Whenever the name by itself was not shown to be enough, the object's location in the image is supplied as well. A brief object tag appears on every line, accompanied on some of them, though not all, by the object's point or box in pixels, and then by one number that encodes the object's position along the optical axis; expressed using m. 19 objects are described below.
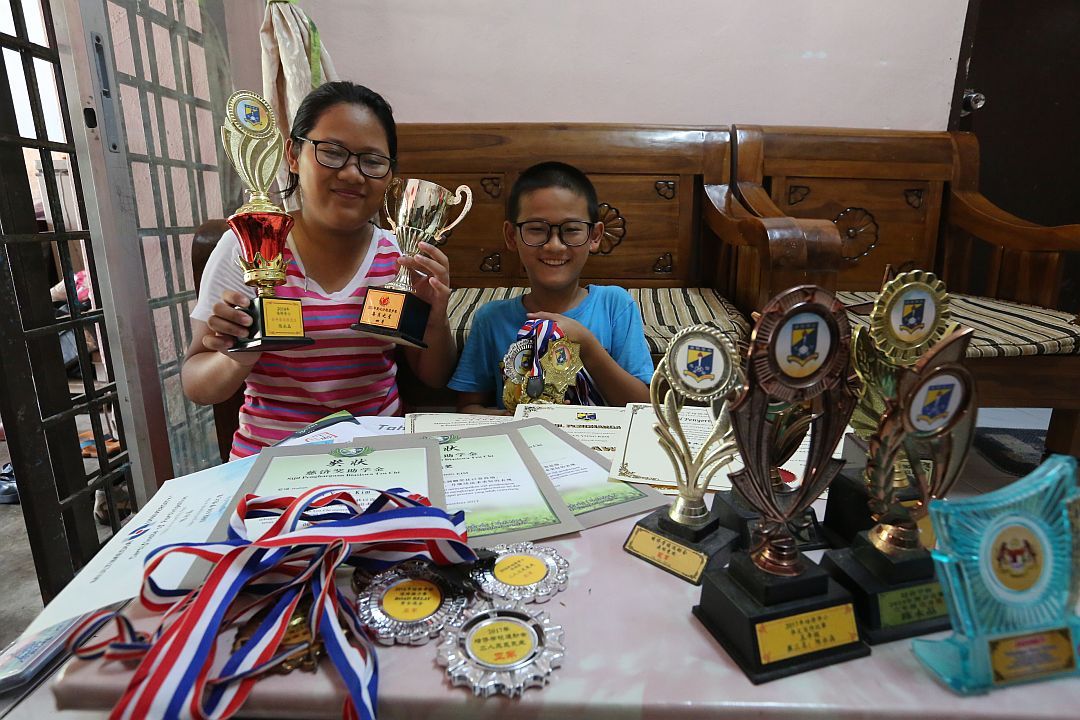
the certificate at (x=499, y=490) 0.57
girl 0.96
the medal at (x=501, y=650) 0.39
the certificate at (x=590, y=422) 0.79
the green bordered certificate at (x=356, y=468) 0.64
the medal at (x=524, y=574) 0.48
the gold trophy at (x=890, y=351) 0.47
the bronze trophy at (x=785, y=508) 0.41
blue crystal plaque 0.38
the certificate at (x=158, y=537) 0.48
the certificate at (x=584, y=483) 0.61
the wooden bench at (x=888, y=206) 1.69
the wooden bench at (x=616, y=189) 1.87
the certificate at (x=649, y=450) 0.69
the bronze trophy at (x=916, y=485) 0.43
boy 1.09
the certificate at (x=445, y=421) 0.85
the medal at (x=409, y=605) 0.43
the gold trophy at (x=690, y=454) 0.50
